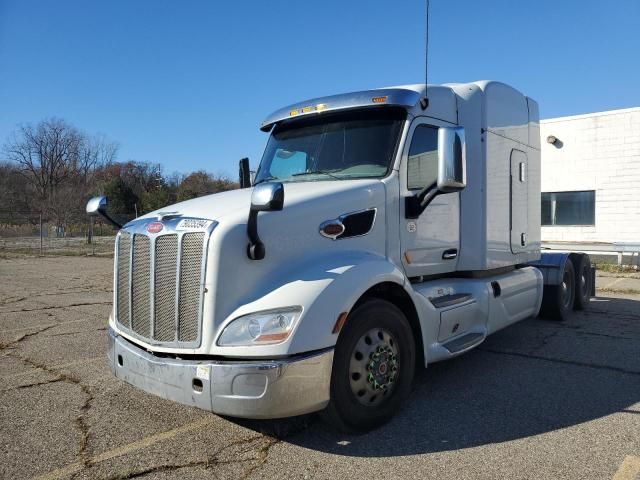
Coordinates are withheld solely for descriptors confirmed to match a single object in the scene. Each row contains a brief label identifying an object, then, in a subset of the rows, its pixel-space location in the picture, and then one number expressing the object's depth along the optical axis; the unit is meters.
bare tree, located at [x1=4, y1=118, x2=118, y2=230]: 66.69
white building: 17.78
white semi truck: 3.33
